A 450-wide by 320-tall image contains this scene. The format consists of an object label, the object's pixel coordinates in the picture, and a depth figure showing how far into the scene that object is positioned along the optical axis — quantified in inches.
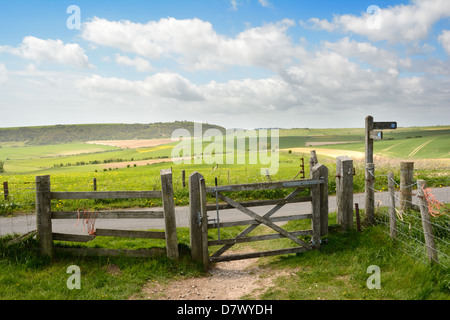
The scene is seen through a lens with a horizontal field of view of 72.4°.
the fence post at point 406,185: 309.4
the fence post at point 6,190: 598.5
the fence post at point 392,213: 284.4
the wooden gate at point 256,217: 280.5
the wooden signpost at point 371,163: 329.1
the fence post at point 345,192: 319.6
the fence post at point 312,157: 625.6
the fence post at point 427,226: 227.8
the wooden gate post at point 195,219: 276.8
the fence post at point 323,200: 305.7
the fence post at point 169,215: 276.5
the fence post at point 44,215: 279.9
